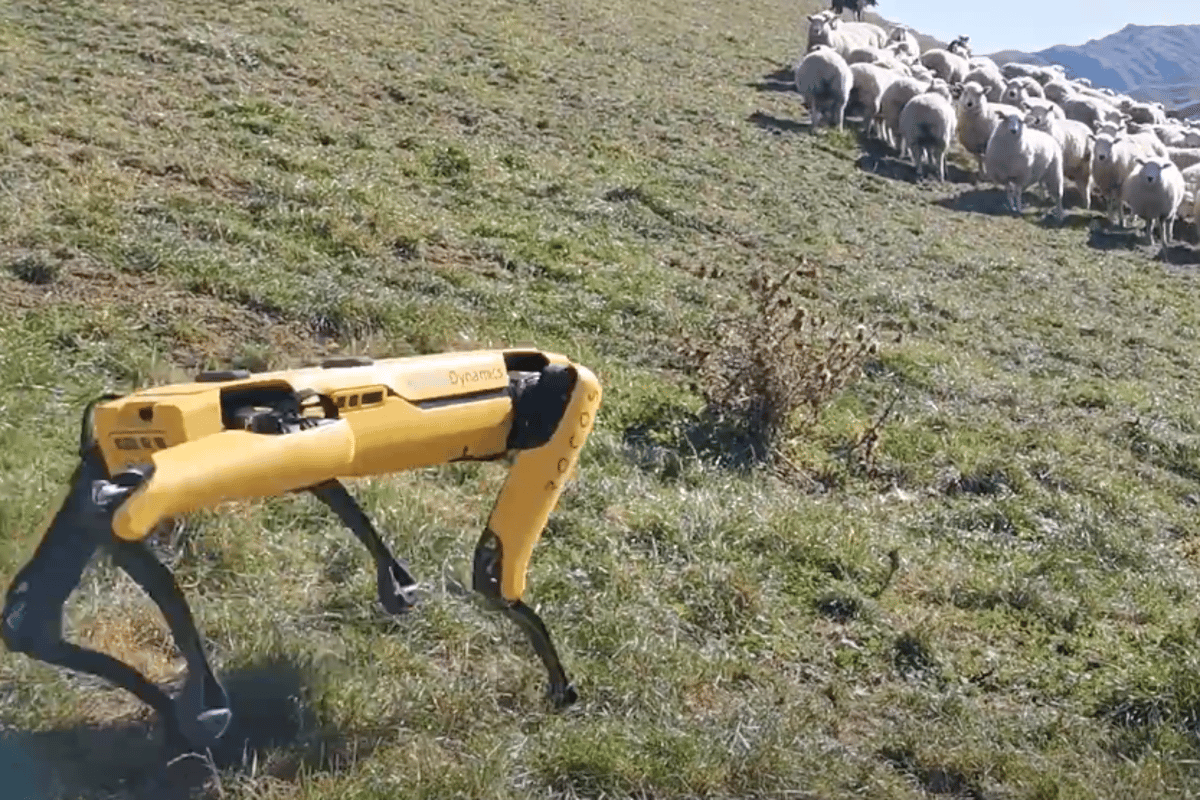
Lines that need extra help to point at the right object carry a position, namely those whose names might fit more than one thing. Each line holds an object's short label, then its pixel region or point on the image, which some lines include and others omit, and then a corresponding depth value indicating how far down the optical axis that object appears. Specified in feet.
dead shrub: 24.62
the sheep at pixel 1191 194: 67.53
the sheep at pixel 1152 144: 73.72
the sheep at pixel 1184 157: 77.15
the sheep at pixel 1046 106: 73.88
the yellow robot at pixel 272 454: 10.09
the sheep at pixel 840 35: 86.17
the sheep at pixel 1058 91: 90.63
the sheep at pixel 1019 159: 63.46
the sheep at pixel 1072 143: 70.66
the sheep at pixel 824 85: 67.77
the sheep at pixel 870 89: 71.05
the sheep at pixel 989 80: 86.38
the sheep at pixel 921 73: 78.10
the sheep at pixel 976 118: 70.44
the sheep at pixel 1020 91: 80.12
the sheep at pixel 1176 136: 85.81
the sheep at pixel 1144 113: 95.09
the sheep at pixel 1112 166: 67.77
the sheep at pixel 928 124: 63.77
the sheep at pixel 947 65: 90.48
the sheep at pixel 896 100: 68.64
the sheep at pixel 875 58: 78.79
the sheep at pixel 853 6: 123.34
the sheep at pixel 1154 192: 63.21
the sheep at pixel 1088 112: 85.66
